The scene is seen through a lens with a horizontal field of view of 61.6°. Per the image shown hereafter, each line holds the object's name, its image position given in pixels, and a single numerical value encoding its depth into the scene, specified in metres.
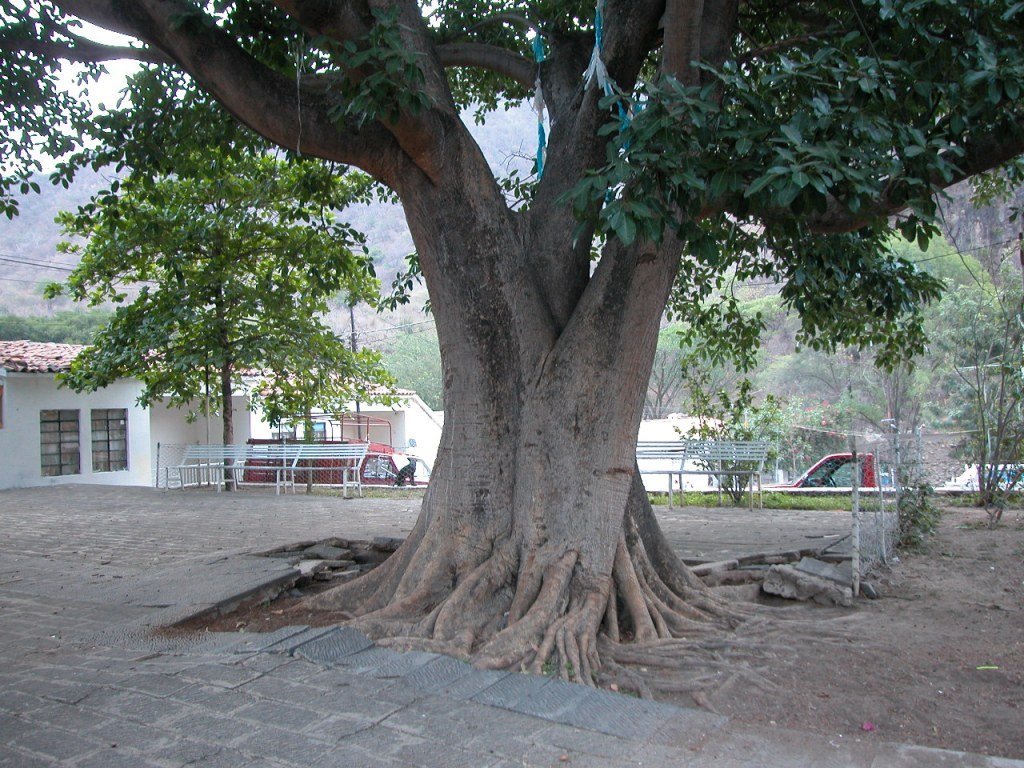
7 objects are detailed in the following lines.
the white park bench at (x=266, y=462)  16.12
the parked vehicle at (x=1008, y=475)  10.91
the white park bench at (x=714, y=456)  12.49
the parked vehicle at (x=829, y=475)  16.97
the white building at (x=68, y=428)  19.75
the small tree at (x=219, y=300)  14.42
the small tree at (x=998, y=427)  10.80
